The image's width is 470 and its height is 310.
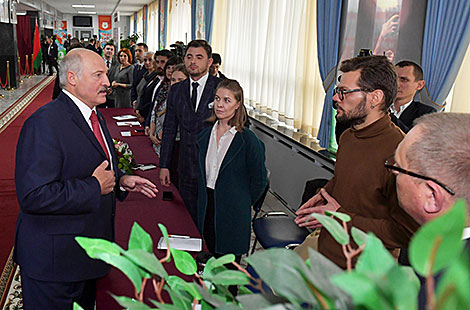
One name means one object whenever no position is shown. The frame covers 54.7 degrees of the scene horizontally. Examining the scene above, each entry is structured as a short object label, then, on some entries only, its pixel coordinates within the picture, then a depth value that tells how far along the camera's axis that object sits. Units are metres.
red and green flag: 20.47
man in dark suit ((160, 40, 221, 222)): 3.94
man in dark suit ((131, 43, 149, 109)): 7.82
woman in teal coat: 3.31
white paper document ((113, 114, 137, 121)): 6.71
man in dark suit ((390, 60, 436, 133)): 3.68
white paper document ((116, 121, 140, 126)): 6.26
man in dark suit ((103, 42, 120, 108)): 9.00
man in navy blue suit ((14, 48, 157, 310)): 1.91
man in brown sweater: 2.14
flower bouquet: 3.64
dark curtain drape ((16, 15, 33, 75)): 19.75
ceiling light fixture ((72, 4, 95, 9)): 29.50
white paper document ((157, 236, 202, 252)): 2.46
